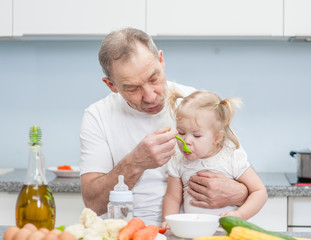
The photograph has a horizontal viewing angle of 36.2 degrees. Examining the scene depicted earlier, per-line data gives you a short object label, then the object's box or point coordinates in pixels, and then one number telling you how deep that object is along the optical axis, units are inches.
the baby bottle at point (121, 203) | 50.9
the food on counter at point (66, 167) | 108.9
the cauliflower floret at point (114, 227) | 47.3
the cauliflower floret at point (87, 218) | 47.4
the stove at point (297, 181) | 95.6
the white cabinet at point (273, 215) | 94.7
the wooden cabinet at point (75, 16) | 105.1
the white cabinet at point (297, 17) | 103.0
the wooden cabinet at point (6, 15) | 108.3
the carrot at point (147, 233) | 46.6
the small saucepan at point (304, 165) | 99.3
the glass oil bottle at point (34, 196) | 46.7
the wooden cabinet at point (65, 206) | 98.2
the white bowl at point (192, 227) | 48.4
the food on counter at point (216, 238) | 42.8
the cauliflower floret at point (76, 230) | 44.2
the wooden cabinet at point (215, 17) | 103.2
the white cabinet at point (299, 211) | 94.5
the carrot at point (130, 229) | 45.9
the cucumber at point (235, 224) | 43.2
